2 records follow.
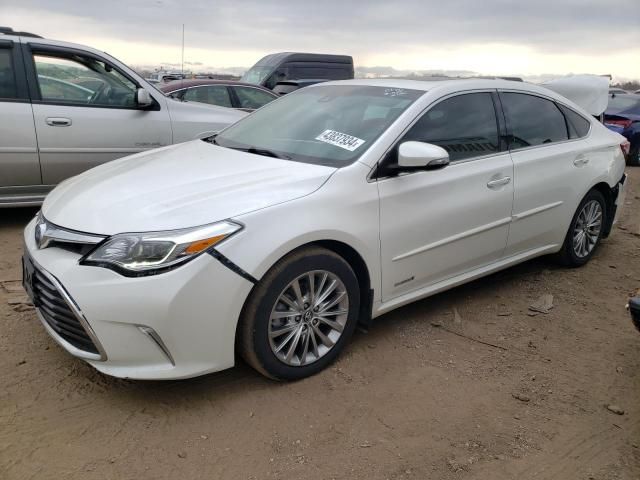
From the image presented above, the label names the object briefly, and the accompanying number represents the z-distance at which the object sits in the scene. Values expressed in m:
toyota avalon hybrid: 2.64
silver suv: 5.23
